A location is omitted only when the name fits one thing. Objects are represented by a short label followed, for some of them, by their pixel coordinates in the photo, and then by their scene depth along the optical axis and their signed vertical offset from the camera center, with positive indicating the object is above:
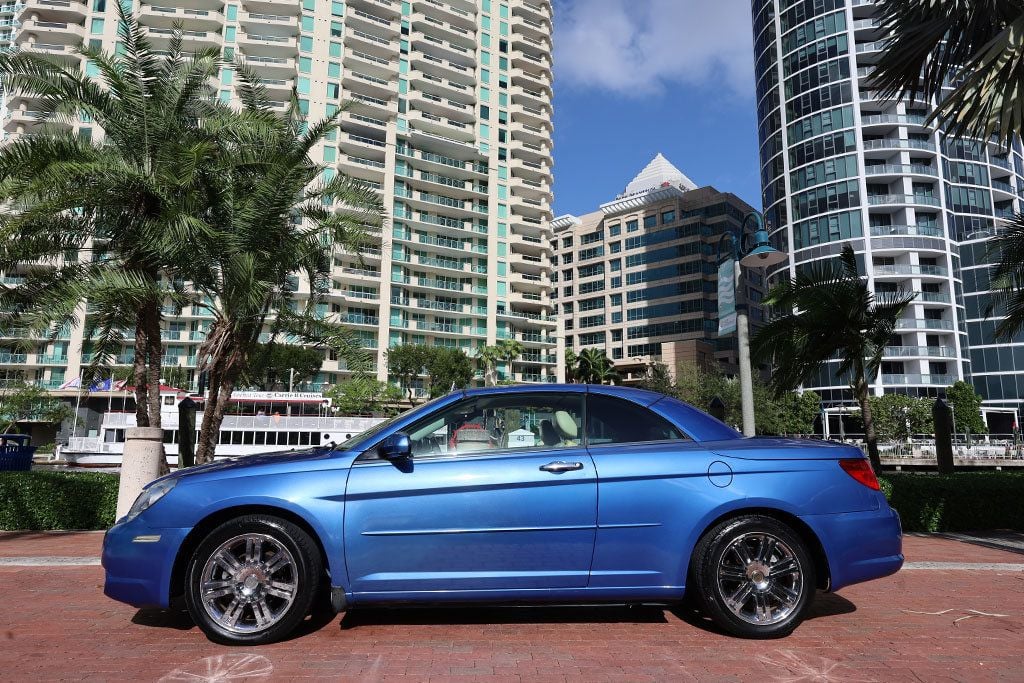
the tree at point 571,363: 74.94 +7.23
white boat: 35.34 -0.47
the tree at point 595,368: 69.50 +6.12
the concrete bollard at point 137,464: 8.02 -0.50
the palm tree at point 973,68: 6.92 +4.33
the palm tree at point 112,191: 9.63 +3.68
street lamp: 9.65 +2.29
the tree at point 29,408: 38.78 +1.25
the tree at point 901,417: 47.72 +0.40
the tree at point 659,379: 58.06 +4.36
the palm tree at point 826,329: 13.78 +2.09
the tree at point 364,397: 48.78 +2.19
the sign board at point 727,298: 9.39 +1.91
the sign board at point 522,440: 3.93 -0.10
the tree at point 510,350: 60.15 +7.03
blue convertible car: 3.62 -0.63
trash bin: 12.64 -0.56
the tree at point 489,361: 58.69 +5.96
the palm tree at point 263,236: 10.84 +3.47
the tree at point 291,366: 49.72 +4.69
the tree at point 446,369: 53.47 +4.68
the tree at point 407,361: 53.34 +5.36
